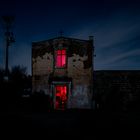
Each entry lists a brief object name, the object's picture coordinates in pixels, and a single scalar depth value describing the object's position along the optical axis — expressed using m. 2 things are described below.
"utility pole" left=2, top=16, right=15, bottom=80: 18.08
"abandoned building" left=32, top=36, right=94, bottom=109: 16.44
